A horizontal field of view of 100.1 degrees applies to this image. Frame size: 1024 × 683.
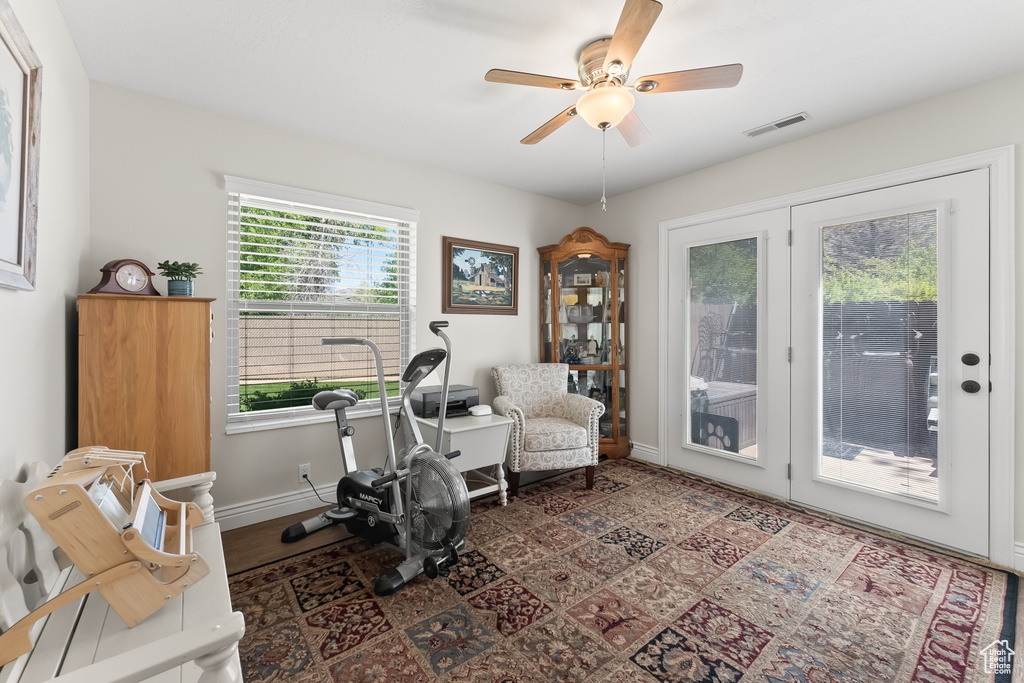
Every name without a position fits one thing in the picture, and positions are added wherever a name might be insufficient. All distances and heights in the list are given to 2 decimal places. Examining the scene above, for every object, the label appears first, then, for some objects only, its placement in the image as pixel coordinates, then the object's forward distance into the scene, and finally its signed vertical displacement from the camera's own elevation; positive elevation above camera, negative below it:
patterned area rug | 1.60 -1.21
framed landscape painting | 3.61 +0.54
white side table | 2.91 -0.71
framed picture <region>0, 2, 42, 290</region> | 1.17 +0.55
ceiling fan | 1.71 +1.09
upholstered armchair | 3.23 -0.67
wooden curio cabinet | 4.04 +0.19
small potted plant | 2.15 +0.33
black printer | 3.18 -0.47
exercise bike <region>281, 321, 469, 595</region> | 2.09 -0.85
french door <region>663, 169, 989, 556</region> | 2.38 -0.11
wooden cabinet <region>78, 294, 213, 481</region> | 1.88 -0.18
